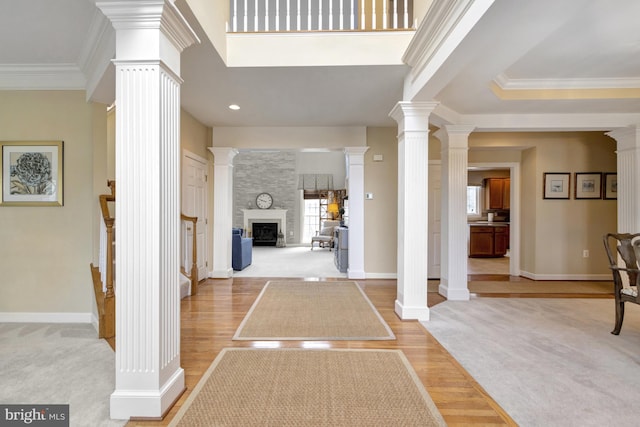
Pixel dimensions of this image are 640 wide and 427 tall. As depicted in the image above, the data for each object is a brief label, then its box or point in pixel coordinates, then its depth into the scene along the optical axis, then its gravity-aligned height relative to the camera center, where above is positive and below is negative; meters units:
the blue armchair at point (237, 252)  5.86 -0.73
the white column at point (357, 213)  5.16 +0.00
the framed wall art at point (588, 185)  5.17 +0.46
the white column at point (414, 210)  3.15 +0.03
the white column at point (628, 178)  4.02 +0.46
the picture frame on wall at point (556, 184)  5.19 +0.47
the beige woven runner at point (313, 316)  2.79 -1.08
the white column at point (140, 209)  1.64 +0.02
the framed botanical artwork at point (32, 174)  3.06 +0.38
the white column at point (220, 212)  5.18 +0.01
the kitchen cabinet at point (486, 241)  7.68 -0.70
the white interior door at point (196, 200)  4.39 +0.19
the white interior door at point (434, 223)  5.22 -0.17
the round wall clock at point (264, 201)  10.70 +0.40
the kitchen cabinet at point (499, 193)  8.15 +0.51
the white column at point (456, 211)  4.04 +0.02
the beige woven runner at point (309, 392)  1.68 -1.09
